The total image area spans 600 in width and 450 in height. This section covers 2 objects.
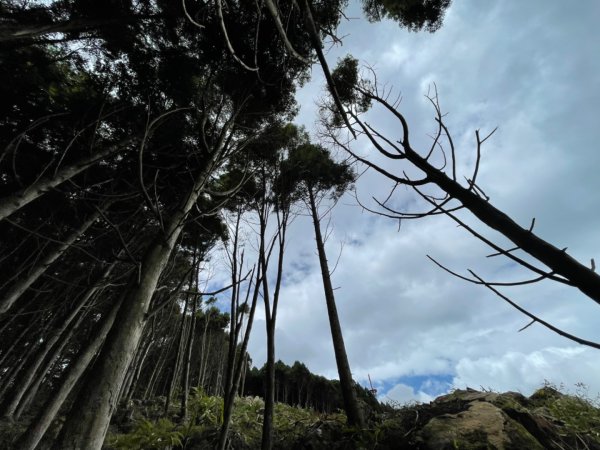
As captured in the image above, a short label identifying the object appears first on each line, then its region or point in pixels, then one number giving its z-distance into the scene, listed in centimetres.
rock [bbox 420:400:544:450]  376
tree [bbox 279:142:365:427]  606
